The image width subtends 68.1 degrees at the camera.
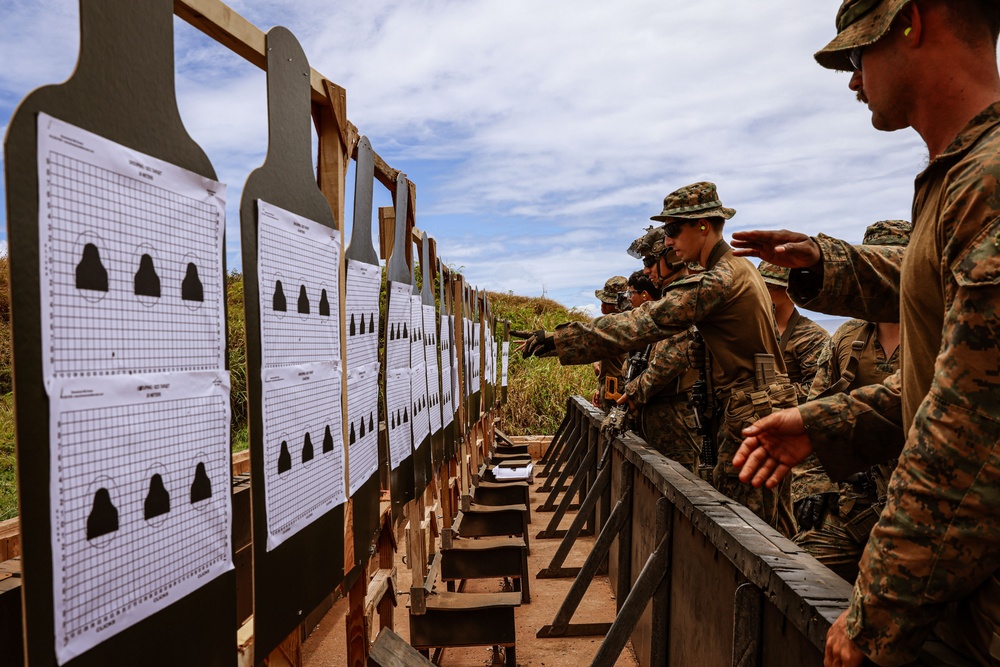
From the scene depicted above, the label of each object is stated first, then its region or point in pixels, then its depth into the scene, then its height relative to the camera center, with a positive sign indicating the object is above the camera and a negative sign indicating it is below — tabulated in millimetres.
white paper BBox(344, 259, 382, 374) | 2471 +139
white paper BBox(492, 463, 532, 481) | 8999 -1538
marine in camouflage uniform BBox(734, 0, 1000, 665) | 1197 -28
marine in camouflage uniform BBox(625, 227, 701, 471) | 5266 -411
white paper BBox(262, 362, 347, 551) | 1806 -248
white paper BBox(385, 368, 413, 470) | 3180 -283
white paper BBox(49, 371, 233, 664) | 1132 -239
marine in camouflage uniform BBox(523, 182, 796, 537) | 4023 +72
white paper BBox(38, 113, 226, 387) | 1100 +170
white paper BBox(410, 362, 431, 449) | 3710 -276
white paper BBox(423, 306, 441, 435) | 4184 -113
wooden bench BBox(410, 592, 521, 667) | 3900 -1463
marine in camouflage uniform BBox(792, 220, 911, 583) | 3525 -772
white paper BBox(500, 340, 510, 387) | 13539 -322
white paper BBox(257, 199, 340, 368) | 1782 +176
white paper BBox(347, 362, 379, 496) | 2473 -252
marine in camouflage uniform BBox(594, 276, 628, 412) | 9125 +433
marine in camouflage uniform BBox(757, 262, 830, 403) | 5711 -8
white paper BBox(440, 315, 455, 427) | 5141 -173
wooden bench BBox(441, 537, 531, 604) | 4711 -1364
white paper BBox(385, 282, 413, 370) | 3119 +102
